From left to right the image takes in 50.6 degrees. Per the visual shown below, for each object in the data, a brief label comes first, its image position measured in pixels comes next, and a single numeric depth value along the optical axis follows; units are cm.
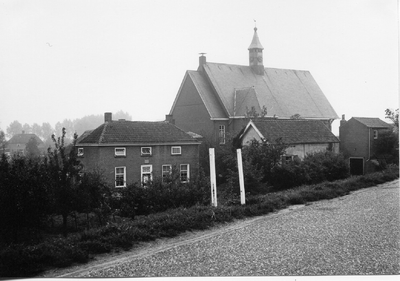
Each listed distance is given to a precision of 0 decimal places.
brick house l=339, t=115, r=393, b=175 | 3428
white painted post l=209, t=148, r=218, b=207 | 1563
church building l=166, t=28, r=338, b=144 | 4416
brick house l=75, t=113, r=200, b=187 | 3137
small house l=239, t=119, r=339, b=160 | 3099
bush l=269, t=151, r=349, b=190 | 2739
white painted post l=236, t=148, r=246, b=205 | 1630
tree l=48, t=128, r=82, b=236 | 1536
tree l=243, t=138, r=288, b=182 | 2767
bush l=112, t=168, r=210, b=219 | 1750
